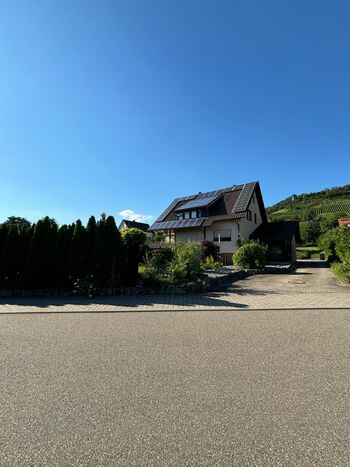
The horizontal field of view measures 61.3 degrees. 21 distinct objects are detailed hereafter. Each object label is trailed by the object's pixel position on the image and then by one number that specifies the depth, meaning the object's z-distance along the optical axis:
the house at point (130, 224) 54.53
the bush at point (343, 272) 13.56
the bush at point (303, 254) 42.28
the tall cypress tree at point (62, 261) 11.37
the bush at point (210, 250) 20.86
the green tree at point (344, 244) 13.09
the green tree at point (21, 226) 11.78
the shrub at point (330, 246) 25.62
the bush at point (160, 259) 13.04
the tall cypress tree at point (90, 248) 11.33
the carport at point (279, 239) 26.72
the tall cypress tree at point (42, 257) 11.32
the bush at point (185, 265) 11.84
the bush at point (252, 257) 20.19
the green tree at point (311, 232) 54.47
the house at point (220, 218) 25.41
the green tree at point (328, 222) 50.46
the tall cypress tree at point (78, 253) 11.39
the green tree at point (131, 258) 12.04
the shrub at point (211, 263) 18.83
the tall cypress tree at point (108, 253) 11.30
